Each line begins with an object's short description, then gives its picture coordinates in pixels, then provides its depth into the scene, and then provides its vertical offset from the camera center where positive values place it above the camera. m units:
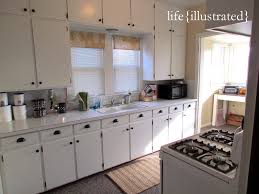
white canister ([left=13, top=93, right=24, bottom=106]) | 2.32 -0.30
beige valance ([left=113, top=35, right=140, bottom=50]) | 3.27 +0.56
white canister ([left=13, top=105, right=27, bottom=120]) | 2.32 -0.47
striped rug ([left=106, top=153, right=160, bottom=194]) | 2.41 -1.46
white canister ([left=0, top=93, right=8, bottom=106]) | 2.21 -0.29
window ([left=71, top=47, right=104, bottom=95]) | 2.94 +0.06
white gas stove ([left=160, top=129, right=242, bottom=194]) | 1.11 -0.62
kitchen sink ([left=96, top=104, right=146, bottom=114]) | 3.03 -0.59
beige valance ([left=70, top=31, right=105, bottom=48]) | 2.81 +0.55
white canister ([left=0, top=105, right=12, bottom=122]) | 2.20 -0.46
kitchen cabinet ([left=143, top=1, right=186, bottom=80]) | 3.35 +0.45
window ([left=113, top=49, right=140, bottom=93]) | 3.41 +0.08
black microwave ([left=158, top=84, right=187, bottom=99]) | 3.65 -0.37
